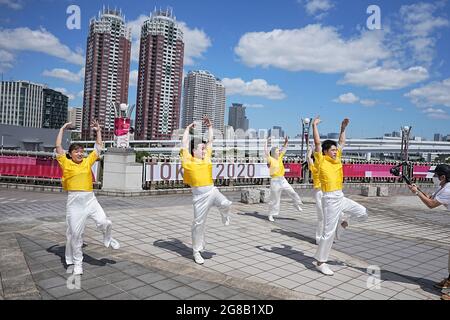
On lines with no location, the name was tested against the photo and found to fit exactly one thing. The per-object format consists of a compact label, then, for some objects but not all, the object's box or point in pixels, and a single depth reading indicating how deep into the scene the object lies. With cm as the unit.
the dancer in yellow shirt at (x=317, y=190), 709
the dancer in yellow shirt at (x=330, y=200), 554
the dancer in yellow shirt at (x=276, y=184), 972
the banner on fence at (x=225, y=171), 1464
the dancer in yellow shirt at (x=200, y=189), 575
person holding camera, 499
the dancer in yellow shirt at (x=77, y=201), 505
